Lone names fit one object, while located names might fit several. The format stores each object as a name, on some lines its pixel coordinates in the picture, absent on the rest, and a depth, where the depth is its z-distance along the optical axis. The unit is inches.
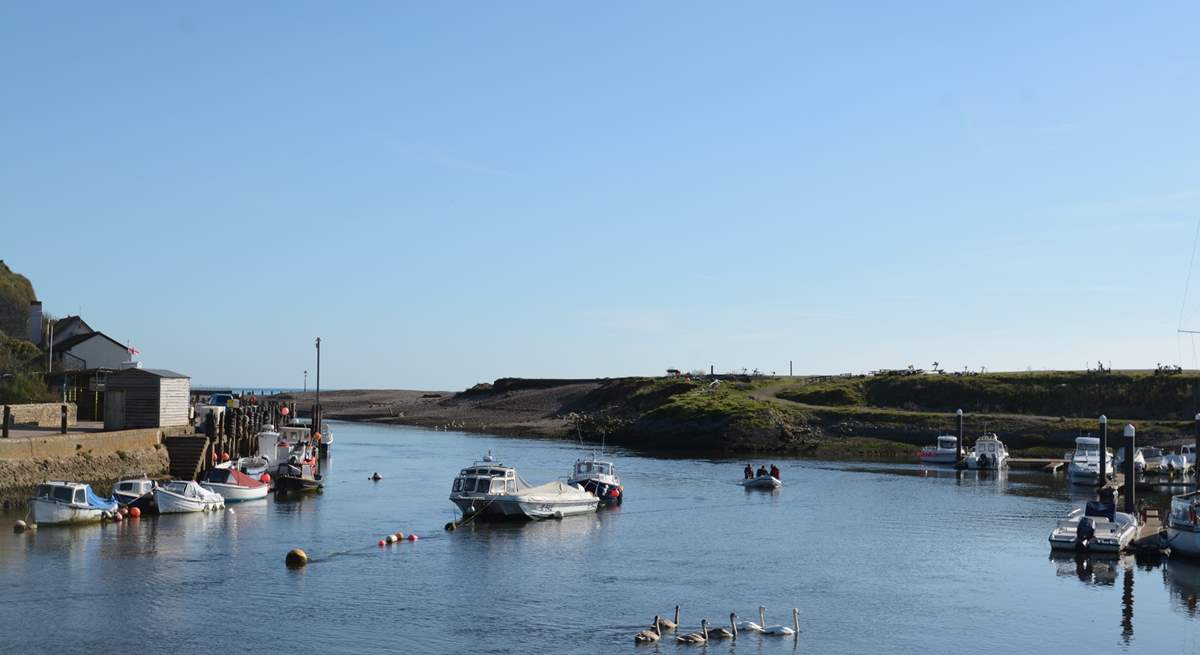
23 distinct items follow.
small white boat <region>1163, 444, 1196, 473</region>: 3582.7
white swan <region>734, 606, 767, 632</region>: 1407.5
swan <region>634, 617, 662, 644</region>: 1337.4
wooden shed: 2800.2
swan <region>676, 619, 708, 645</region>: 1346.0
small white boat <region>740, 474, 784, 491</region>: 3100.4
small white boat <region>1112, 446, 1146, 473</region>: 3467.0
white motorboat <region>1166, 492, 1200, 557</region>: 1920.5
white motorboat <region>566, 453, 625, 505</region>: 2767.2
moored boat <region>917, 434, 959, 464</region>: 4003.4
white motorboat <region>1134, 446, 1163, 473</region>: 3617.1
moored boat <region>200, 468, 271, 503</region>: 2541.8
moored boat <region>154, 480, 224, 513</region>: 2321.6
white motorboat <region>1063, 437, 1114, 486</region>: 3272.6
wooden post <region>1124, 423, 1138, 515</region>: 2279.8
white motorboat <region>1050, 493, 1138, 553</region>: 2000.5
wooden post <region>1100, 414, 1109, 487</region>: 3043.8
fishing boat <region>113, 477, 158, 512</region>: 2266.2
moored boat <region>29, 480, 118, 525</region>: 2054.6
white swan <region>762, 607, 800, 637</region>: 1401.3
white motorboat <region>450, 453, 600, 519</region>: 2393.0
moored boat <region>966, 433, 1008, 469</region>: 3752.5
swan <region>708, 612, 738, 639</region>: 1370.6
